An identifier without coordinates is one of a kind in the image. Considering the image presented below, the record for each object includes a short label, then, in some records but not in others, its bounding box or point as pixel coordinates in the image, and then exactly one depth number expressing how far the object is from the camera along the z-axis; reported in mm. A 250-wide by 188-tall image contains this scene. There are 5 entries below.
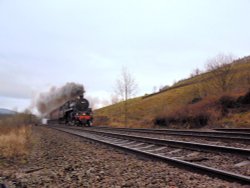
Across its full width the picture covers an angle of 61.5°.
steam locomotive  25105
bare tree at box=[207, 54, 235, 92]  29310
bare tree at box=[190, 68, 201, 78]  56496
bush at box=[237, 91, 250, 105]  19441
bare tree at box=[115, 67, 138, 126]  28715
